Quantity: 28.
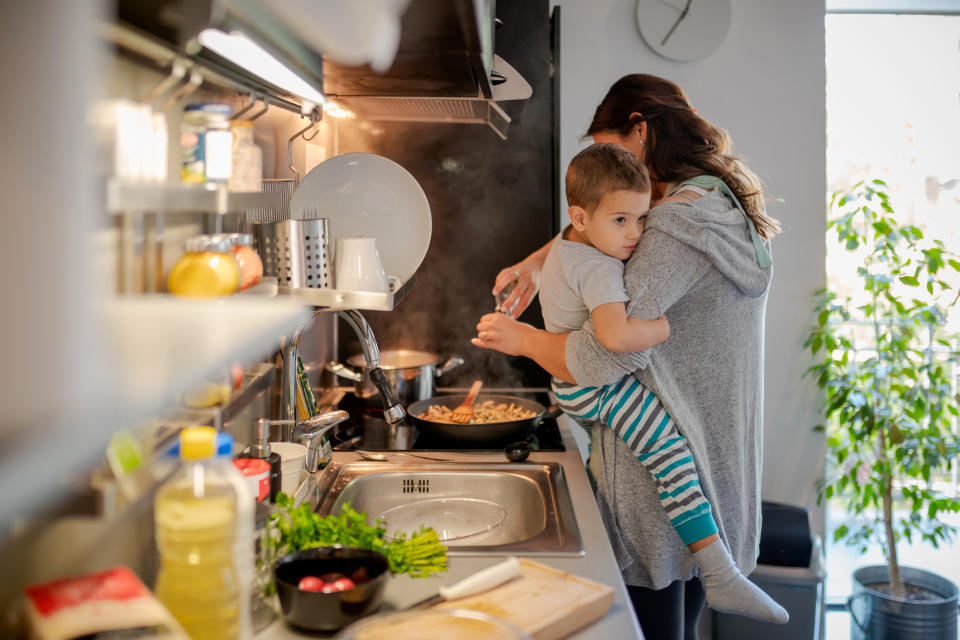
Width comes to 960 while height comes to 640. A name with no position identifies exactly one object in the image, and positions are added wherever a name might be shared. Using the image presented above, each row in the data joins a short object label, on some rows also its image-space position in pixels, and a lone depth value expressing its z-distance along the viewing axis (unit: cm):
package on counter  69
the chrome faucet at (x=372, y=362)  162
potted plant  290
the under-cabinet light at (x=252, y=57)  96
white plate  189
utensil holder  151
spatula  201
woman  154
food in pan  201
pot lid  250
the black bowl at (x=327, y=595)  98
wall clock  300
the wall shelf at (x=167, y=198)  77
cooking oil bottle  85
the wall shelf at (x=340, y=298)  149
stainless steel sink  161
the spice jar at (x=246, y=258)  115
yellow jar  102
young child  154
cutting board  103
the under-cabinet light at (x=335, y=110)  186
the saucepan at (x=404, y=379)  221
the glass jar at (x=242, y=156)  120
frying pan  186
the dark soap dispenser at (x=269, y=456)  122
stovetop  190
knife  107
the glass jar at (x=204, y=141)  103
